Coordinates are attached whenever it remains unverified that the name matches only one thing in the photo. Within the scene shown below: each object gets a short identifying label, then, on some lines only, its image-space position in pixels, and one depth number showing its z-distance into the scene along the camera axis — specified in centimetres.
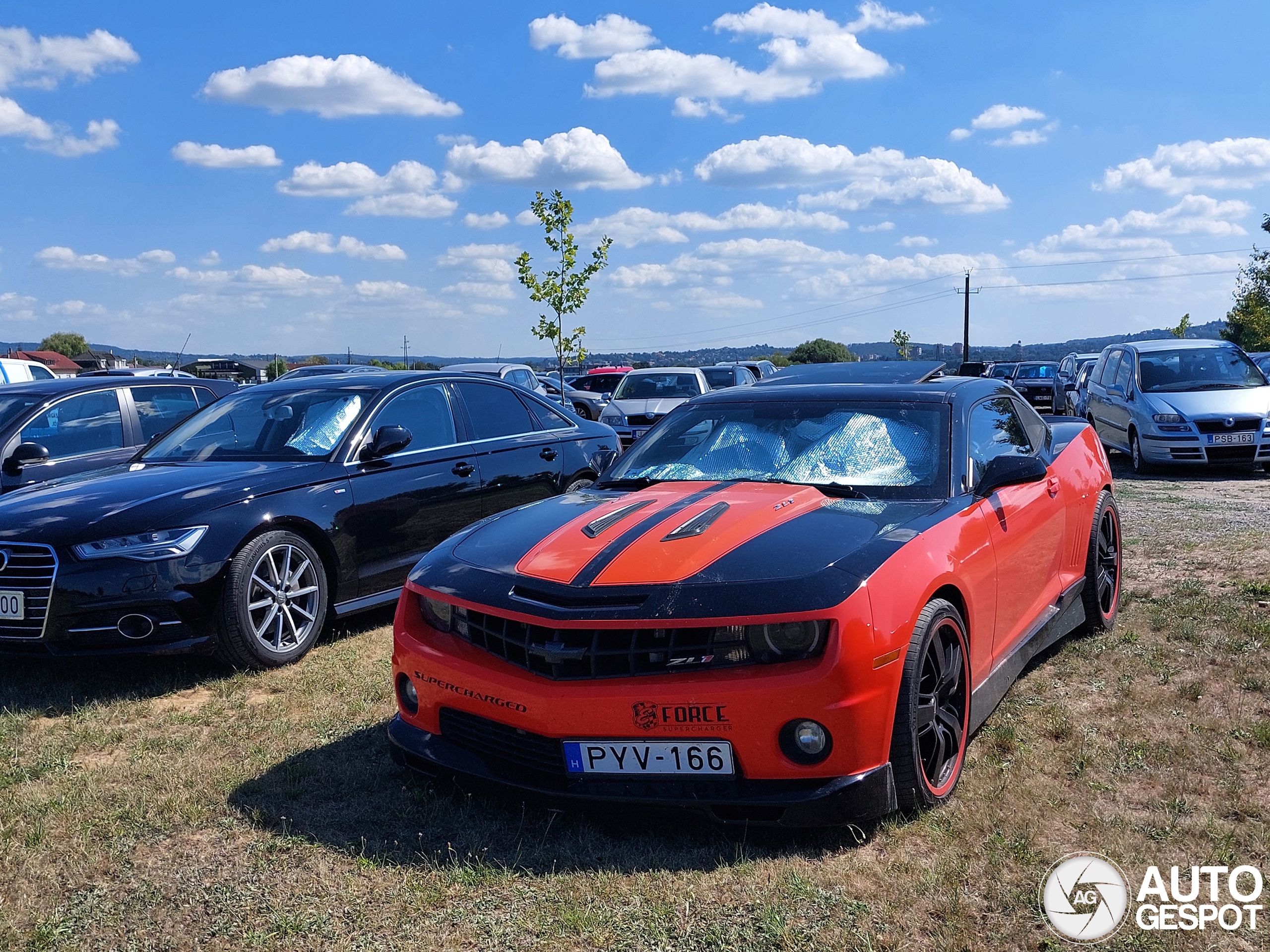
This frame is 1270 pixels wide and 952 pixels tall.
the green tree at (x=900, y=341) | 7431
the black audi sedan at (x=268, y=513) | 517
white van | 1455
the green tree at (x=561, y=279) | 2369
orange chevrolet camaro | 314
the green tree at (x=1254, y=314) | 4841
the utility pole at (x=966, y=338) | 7219
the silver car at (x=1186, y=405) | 1344
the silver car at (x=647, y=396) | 1762
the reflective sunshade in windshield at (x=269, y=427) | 632
